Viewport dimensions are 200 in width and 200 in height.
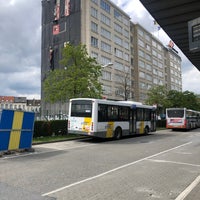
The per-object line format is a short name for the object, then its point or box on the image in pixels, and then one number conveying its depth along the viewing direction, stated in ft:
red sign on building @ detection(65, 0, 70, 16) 167.87
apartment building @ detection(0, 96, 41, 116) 379.23
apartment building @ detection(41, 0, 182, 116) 160.44
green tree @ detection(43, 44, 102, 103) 63.76
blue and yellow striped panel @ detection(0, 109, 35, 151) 31.36
